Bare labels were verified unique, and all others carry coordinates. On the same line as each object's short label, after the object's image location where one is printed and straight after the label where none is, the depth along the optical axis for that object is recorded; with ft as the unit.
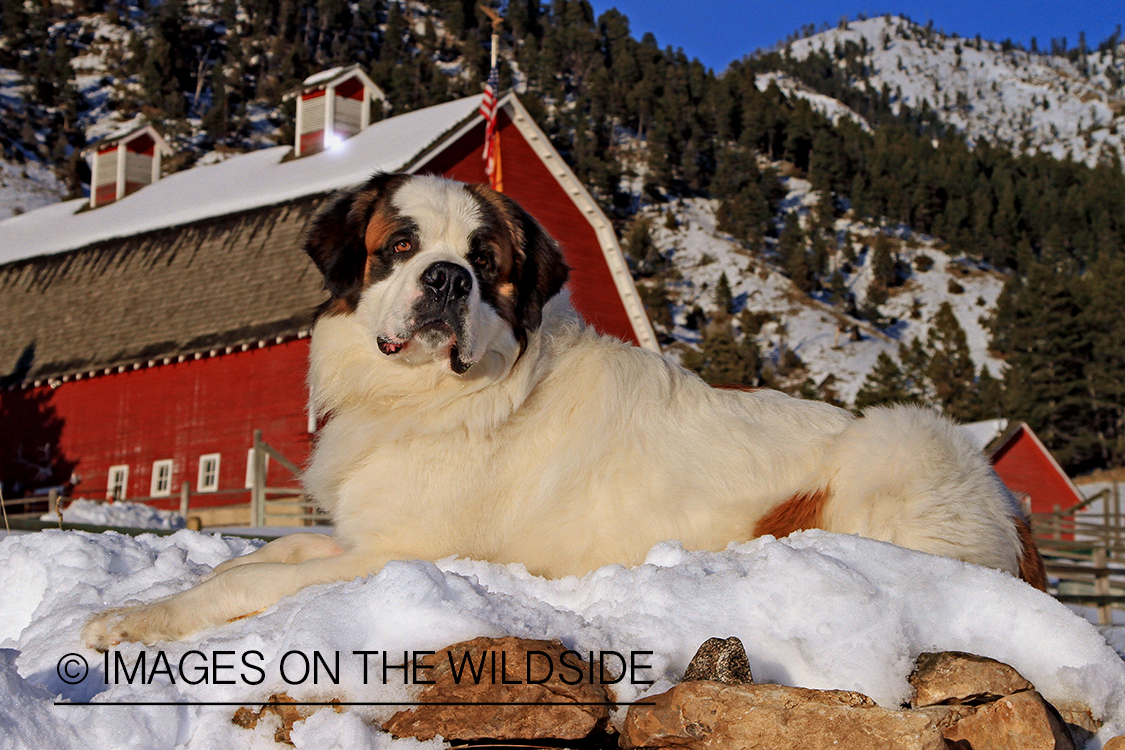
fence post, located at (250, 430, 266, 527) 50.34
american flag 62.03
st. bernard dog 12.16
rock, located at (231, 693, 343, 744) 8.57
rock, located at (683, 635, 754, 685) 8.55
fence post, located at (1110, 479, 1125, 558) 77.20
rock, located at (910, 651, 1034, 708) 8.45
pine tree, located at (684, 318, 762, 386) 160.86
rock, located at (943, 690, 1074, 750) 8.06
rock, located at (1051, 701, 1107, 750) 9.09
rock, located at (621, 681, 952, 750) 7.68
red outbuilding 128.47
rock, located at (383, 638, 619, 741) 8.27
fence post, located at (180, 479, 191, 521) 57.82
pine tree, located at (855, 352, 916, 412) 159.94
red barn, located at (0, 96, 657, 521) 67.51
